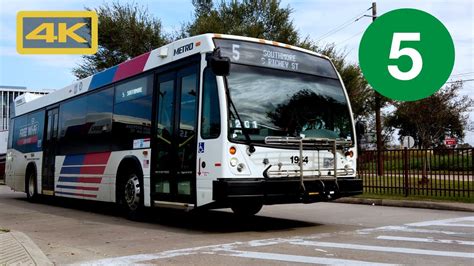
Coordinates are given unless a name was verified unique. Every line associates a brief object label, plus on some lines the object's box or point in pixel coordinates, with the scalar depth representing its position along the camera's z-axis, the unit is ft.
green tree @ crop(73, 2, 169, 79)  107.34
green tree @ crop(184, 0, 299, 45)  106.01
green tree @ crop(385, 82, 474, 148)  86.43
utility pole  84.10
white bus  28.78
